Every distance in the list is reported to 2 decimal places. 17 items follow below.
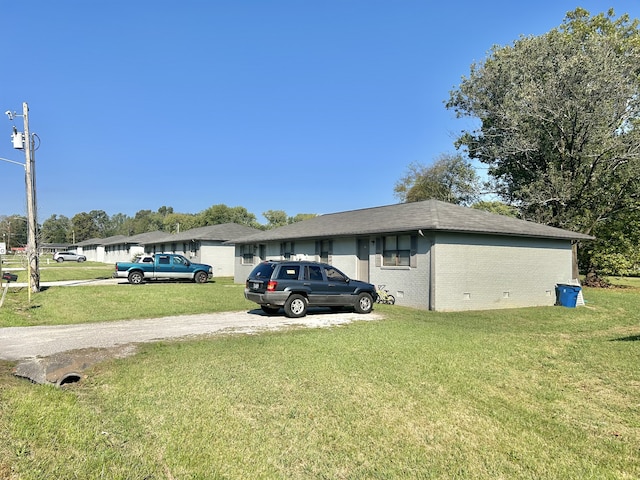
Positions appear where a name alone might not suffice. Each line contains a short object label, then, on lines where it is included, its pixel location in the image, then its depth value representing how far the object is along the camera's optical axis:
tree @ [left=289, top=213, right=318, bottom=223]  94.28
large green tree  23.91
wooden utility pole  19.47
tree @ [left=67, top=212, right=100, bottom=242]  132.38
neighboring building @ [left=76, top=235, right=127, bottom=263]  68.68
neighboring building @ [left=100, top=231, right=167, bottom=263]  53.88
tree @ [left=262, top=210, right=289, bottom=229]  90.12
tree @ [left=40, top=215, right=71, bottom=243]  132.38
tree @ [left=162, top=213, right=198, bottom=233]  94.76
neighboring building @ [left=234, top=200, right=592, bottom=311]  15.67
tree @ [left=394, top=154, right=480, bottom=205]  38.84
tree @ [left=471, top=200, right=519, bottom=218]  43.83
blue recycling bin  17.95
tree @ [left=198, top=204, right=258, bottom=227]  84.31
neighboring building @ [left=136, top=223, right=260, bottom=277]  35.03
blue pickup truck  26.03
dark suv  13.00
